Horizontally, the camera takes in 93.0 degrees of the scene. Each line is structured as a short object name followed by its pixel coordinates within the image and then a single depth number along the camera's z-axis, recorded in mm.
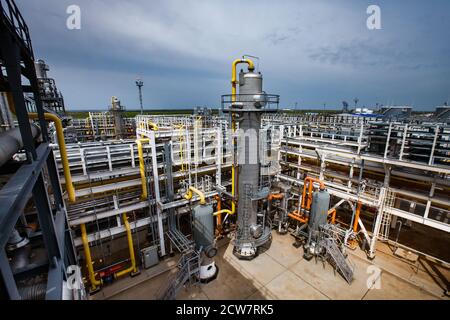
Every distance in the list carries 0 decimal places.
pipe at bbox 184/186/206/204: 10199
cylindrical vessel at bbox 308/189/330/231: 11500
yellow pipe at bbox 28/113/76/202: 7470
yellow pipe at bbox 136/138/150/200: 10153
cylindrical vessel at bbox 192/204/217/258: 10094
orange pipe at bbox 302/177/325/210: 12059
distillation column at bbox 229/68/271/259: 9859
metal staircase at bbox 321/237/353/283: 10423
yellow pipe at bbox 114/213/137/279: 10398
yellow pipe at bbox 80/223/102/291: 9415
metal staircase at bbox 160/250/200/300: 9211
